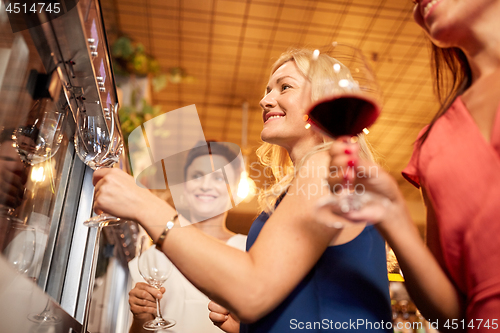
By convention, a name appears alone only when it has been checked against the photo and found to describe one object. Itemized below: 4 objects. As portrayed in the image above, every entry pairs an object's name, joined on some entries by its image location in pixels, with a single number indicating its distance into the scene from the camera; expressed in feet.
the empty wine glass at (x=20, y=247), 2.21
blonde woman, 2.05
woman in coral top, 1.79
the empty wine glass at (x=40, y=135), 2.41
